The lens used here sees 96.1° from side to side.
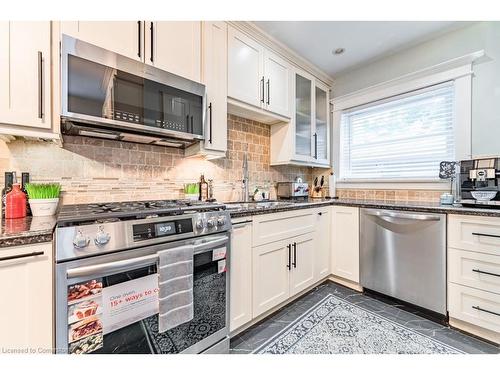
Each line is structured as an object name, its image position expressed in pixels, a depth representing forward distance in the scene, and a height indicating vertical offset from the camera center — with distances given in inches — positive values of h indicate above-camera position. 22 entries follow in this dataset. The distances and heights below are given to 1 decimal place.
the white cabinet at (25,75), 41.2 +21.2
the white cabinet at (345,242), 92.7 -23.9
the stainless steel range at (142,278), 36.7 -17.5
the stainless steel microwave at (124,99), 45.8 +20.7
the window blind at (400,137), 90.7 +22.7
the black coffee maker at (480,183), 68.4 +1.0
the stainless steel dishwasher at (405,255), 71.5 -24.3
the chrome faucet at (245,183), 94.5 +1.5
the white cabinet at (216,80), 68.0 +33.4
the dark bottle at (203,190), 78.9 -1.4
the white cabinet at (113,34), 47.8 +34.4
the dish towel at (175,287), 44.9 -20.8
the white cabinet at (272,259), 63.5 -24.2
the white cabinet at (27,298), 32.9 -16.8
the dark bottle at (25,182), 49.8 +1.1
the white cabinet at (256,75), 76.9 +42.1
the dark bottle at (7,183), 48.4 +0.9
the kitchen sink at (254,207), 66.6 -6.4
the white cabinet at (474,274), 61.6 -25.5
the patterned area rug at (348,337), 59.6 -43.4
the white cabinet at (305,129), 101.7 +27.6
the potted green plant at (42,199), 49.2 -2.6
